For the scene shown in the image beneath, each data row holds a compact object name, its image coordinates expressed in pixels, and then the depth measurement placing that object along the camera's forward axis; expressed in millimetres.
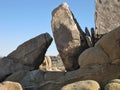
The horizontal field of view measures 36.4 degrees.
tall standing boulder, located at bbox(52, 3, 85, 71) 9584
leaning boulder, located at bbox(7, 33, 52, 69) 10377
